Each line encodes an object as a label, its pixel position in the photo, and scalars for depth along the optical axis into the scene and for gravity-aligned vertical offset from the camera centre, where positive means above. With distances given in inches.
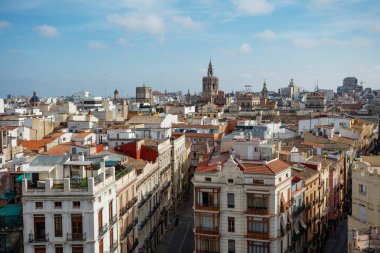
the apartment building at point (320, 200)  2349.9 -507.3
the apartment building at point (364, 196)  1824.6 -376.7
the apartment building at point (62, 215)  1595.7 -377.4
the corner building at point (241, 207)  1771.7 -398.6
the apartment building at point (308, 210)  2140.7 -510.3
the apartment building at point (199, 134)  3905.0 -318.2
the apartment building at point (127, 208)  1925.4 -443.6
